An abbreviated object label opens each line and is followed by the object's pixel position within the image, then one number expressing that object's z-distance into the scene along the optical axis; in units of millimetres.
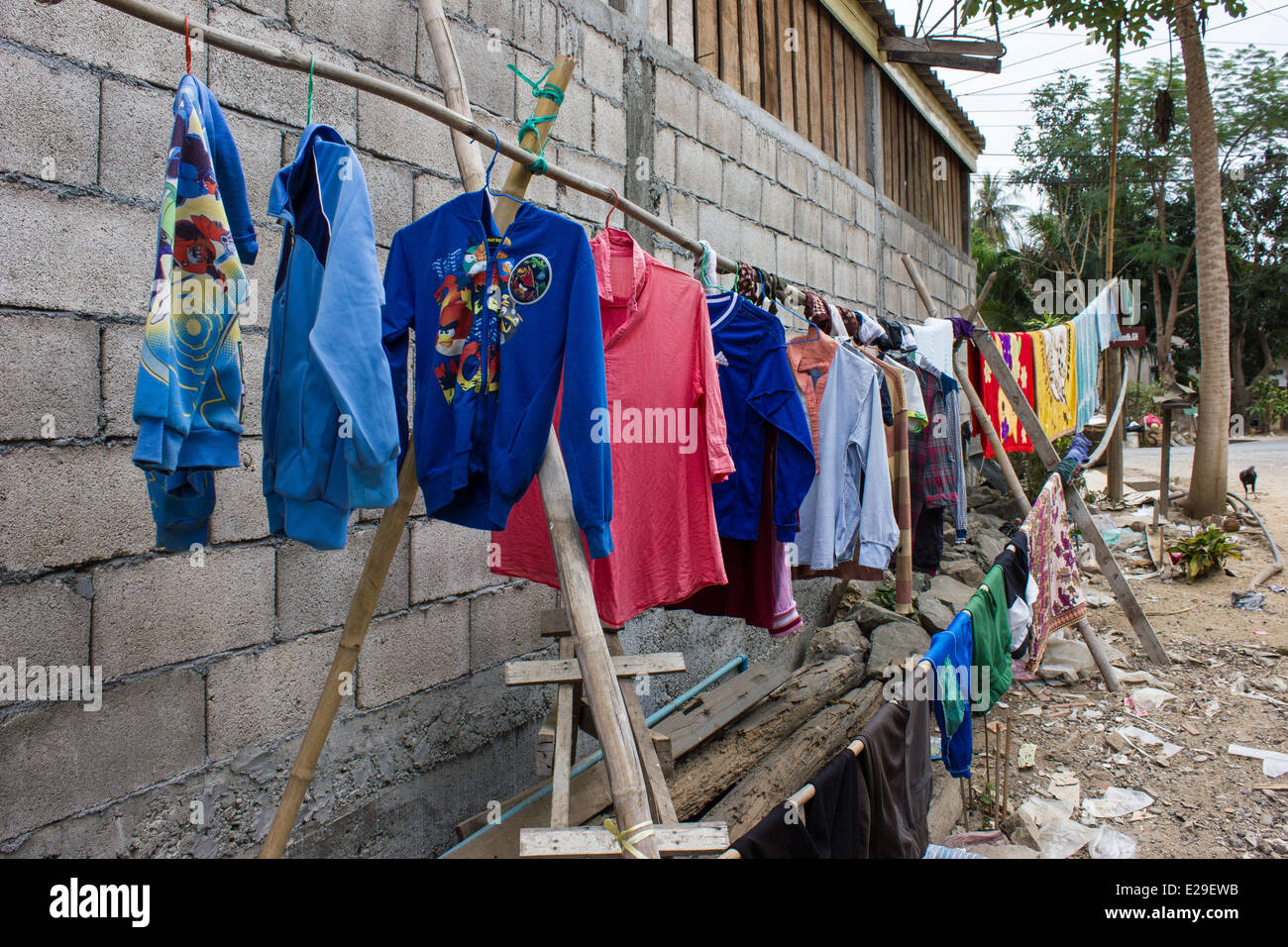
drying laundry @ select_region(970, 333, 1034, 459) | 5934
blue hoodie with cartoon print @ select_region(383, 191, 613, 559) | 1970
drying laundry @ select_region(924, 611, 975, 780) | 2727
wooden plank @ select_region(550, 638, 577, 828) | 2135
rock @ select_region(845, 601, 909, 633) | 5516
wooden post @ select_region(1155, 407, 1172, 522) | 9203
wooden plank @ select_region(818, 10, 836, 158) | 6539
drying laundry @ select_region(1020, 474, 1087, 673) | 4281
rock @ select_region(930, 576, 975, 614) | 6184
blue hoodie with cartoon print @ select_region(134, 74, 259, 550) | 1513
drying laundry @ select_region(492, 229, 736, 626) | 2523
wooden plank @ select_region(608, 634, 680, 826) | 2193
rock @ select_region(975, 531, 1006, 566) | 7941
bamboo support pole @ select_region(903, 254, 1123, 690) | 4992
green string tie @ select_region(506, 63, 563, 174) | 2119
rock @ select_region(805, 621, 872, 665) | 4883
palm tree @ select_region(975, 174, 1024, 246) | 28906
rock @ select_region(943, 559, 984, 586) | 7001
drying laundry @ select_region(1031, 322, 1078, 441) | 6230
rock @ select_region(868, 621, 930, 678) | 4789
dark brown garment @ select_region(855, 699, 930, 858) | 2223
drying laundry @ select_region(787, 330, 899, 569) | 3564
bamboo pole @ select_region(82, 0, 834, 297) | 1599
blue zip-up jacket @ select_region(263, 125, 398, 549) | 1668
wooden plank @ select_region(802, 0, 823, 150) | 6281
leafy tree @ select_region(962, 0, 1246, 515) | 9125
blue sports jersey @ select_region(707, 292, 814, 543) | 2867
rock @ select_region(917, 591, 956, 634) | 5633
